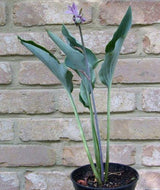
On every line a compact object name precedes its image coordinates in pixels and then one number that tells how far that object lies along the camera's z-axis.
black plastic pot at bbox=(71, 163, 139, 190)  0.63
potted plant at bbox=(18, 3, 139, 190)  0.64
